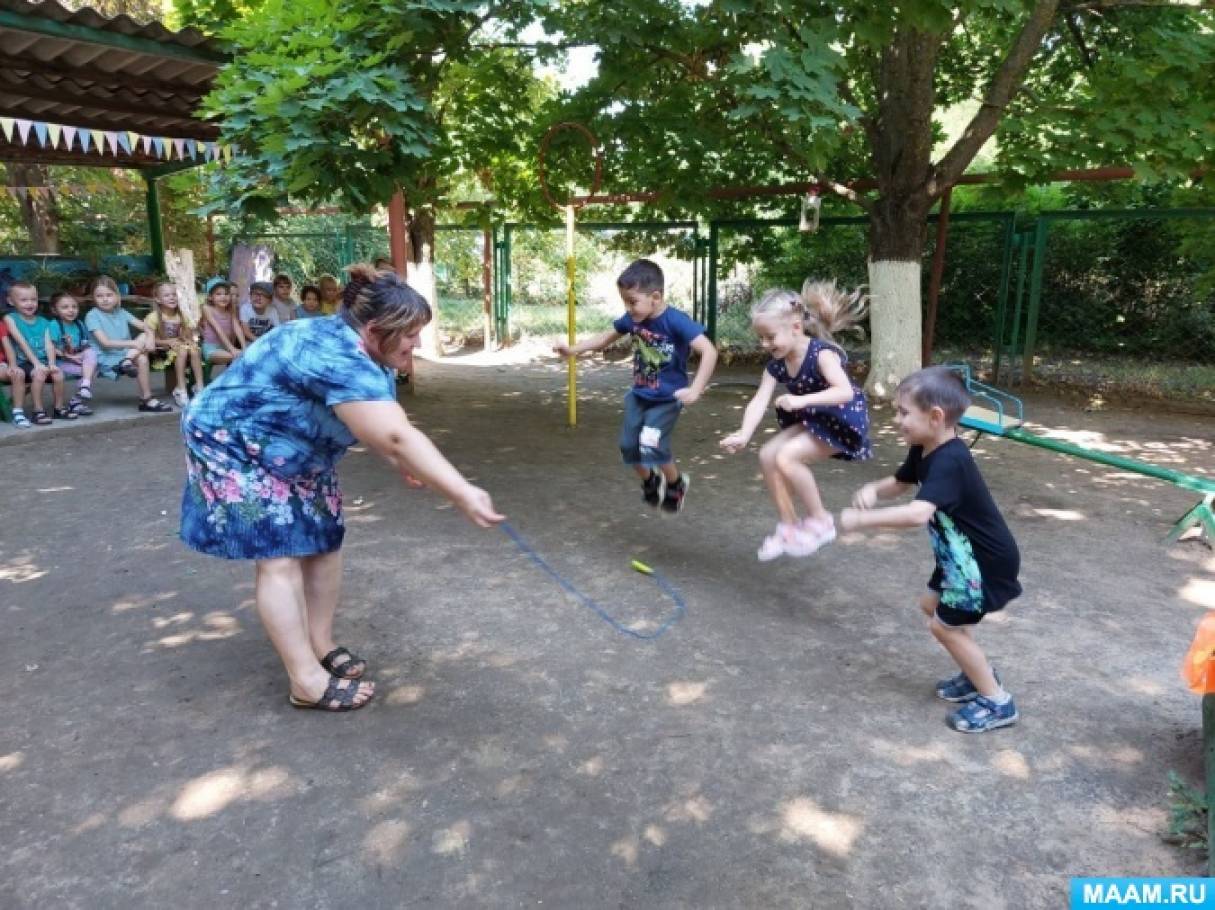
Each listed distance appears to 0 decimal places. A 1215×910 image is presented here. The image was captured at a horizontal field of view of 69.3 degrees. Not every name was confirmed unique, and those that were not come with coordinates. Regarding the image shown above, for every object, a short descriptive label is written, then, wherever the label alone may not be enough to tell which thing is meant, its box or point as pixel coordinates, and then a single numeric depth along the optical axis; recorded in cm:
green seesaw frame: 337
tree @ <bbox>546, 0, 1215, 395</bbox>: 552
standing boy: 274
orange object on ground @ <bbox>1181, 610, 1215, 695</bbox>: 225
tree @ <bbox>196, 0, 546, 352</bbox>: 496
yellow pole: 721
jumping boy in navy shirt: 440
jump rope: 369
